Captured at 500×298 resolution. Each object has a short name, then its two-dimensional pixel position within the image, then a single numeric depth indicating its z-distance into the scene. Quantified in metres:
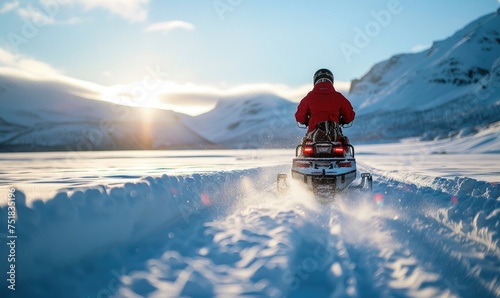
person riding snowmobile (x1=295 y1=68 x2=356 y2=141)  6.97
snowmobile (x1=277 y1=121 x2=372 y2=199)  6.50
